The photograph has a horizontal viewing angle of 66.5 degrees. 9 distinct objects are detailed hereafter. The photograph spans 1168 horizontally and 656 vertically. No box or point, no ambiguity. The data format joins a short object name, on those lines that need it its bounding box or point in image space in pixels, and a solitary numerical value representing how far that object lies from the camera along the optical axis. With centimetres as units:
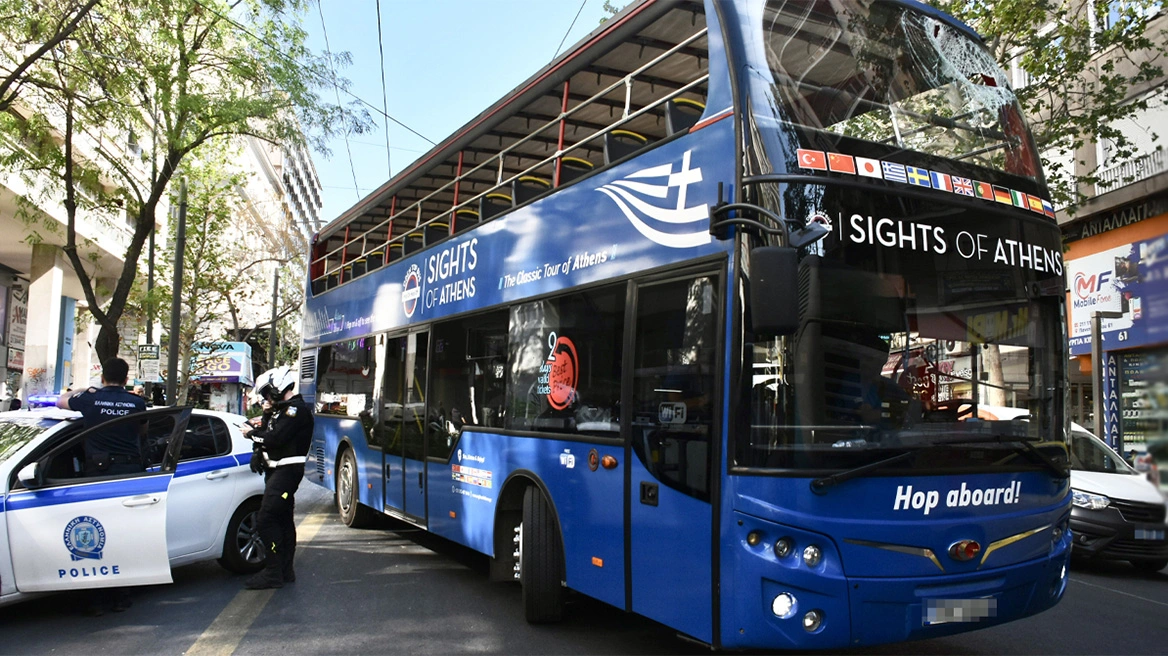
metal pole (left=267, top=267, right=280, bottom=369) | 3609
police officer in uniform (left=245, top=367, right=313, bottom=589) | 752
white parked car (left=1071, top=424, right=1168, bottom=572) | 888
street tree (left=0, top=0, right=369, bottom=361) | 1186
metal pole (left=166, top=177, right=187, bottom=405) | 1690
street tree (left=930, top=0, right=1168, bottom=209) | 1370
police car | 596
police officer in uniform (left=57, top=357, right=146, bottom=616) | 668
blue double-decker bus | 432
